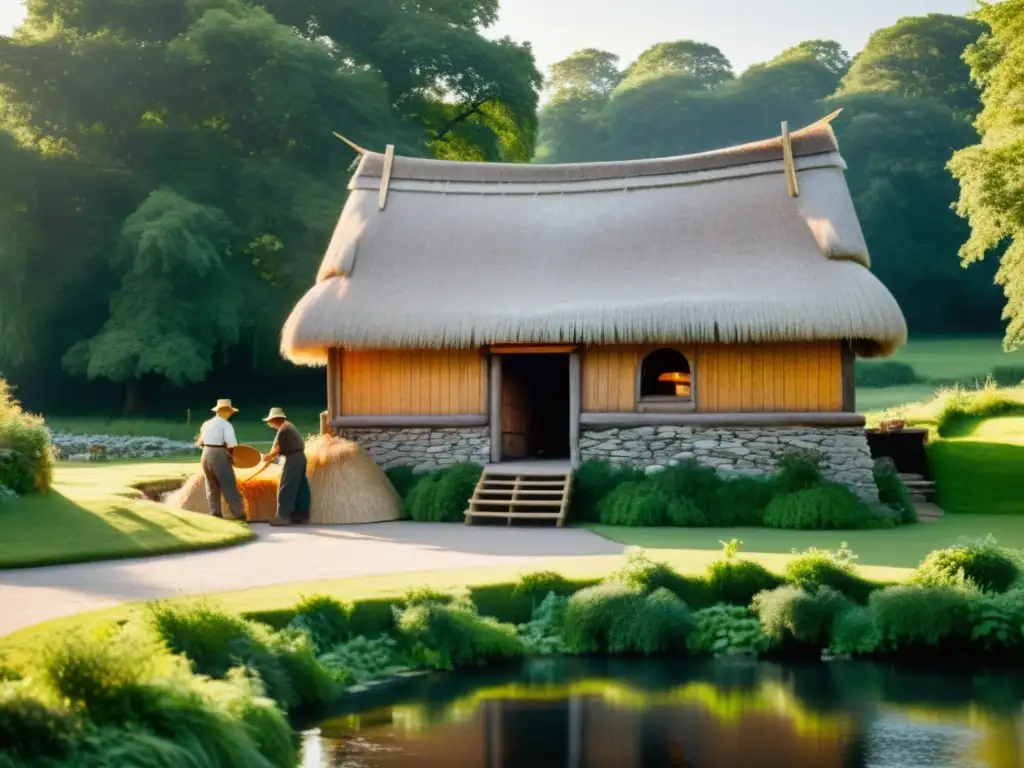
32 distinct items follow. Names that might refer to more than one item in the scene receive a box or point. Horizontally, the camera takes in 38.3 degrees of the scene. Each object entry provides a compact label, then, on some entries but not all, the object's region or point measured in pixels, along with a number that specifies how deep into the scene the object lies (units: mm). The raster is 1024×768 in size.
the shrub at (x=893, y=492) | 20484
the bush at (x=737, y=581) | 13703
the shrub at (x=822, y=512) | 19203
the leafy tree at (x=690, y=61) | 82812
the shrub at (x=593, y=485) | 20312
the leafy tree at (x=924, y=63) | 62938
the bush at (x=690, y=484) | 19812
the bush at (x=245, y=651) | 10641
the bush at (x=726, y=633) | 13188
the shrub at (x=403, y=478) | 21250
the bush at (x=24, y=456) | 16625
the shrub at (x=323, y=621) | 12094
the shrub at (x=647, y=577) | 13422
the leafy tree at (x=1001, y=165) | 25438
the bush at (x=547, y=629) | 13109
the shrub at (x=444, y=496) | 20203
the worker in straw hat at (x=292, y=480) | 19047
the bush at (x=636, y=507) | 19484
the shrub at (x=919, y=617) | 12938
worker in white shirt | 18719
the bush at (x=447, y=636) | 12562
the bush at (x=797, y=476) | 19938
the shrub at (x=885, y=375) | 47812
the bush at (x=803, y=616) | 13125
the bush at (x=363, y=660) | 11992
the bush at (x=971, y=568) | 13477
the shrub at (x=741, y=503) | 19641
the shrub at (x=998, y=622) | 12922
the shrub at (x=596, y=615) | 13102
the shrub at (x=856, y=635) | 12992
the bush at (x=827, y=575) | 13461
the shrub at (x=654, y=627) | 13053
